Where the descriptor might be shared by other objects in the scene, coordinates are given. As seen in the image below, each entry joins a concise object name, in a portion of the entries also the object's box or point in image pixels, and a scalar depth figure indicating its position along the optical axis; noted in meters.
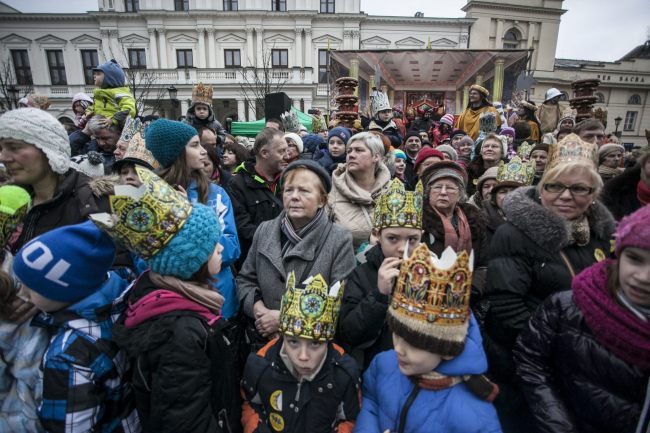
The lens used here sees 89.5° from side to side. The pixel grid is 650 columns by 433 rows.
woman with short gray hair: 2.98
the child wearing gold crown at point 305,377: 1.70
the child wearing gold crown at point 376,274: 1.94
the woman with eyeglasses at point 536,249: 1.88
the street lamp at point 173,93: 11.69
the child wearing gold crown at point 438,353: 1.50
